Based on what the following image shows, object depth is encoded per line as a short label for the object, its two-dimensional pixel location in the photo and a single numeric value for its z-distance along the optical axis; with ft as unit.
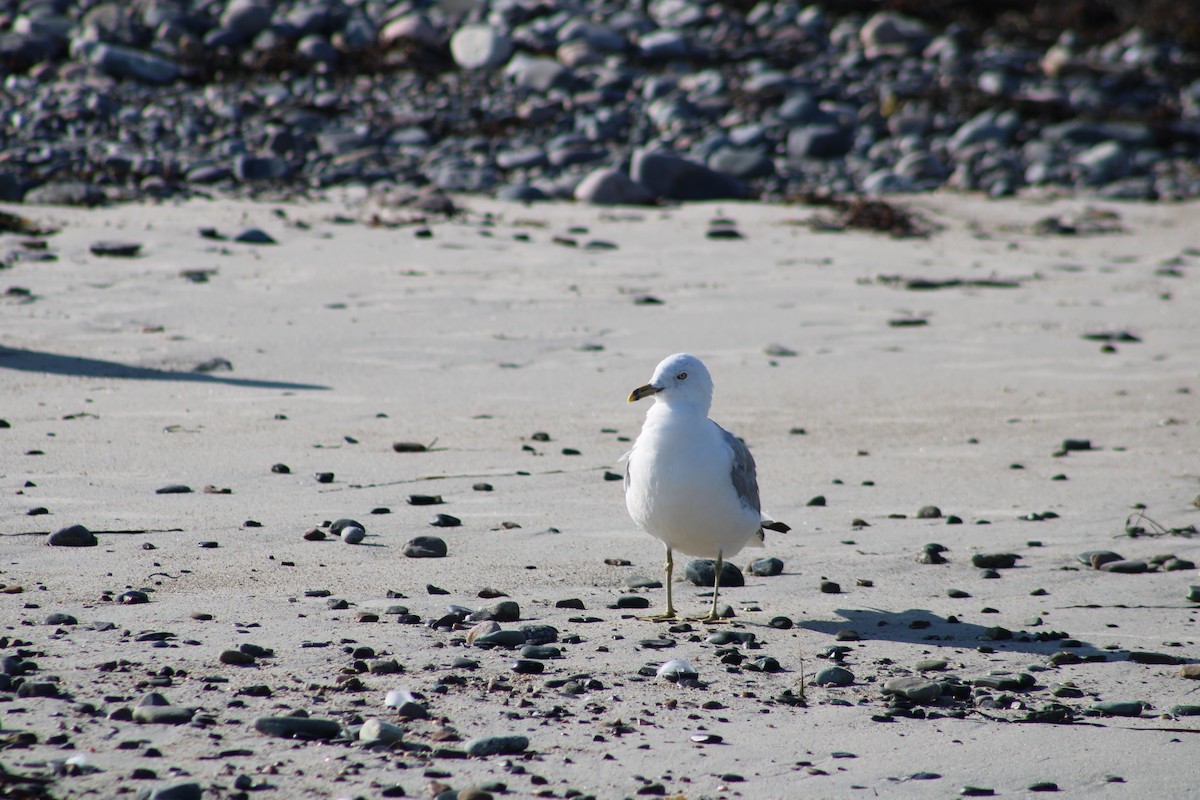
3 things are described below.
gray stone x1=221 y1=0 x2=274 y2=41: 144.87
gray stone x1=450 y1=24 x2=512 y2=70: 146.61
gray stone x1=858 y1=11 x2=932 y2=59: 165.27
